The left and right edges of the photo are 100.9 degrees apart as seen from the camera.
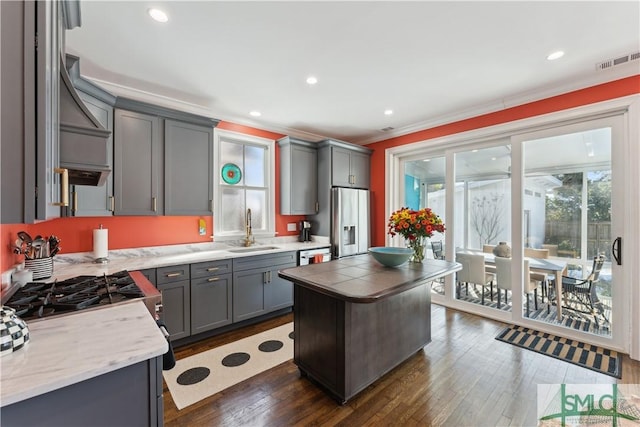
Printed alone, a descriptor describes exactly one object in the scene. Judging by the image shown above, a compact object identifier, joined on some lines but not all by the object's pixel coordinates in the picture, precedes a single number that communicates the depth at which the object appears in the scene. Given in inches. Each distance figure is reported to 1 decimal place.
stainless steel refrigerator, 162.7
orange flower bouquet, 98.0
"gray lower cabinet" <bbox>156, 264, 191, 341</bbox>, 101.7
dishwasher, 147.5
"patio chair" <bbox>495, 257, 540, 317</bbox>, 125.6
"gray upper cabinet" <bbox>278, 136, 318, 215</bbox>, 159.8
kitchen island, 74.2
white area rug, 81.3
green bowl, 91.7
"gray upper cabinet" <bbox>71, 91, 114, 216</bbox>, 91.7
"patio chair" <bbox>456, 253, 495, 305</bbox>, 141.1
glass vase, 101.4
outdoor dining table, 118.3
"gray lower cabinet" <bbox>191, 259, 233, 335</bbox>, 109.4
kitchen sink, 135.9
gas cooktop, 53.9
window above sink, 144.6
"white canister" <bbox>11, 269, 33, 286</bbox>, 72.9
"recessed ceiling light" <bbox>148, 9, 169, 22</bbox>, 69.1
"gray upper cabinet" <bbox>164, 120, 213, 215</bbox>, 115.6
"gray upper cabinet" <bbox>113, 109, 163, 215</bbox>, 103.3
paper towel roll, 101.5
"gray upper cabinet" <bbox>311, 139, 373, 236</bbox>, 165.3
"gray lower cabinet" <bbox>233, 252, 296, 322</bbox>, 122.3
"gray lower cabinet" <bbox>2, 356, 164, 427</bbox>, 32.5
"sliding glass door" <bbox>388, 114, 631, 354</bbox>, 105.8
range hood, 49.6
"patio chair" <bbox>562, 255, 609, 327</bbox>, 109.2
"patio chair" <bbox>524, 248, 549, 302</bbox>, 122.5
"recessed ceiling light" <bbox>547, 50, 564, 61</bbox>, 88.4
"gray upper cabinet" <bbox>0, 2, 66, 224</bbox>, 32.7
